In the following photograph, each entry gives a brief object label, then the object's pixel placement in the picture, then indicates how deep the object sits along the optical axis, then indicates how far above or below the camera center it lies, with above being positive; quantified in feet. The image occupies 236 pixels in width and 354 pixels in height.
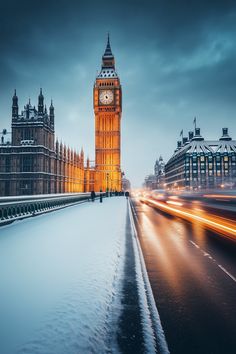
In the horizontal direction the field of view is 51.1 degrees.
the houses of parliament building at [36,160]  181.68 +21.82
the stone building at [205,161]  392.68 +40.59
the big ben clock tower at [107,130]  363.76 +85.82
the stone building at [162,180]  615.98 +17.16
